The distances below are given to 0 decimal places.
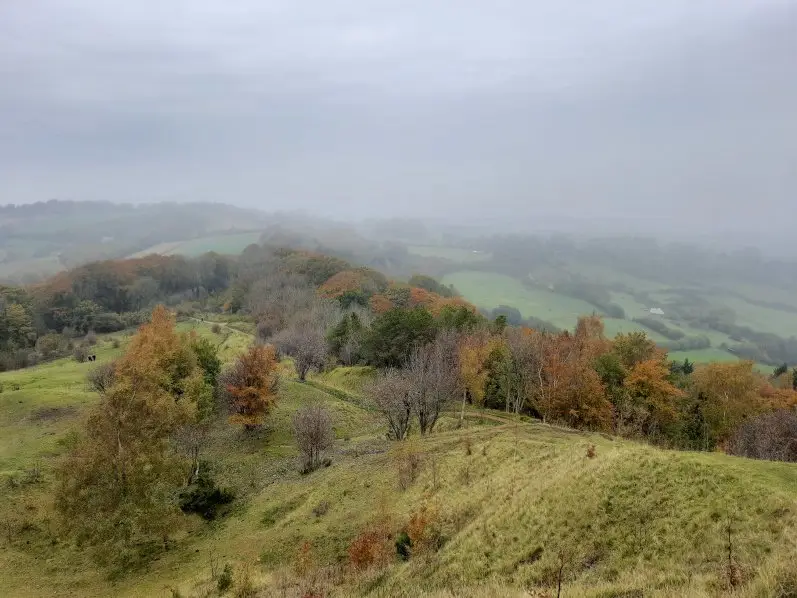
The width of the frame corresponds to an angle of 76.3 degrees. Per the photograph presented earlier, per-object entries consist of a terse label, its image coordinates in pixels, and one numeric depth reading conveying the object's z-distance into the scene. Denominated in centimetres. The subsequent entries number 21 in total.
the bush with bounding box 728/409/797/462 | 4006
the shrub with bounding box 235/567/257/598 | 1916
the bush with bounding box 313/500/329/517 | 2739
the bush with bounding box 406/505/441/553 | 2053
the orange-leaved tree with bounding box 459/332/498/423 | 4844
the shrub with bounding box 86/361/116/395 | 4844
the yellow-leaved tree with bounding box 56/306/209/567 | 2453
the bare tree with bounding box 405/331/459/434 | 4086
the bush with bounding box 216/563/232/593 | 2038
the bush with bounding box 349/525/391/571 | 2062
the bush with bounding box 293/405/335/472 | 3672
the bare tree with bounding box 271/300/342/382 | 6625
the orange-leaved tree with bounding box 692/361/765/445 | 5419
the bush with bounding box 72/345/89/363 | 7962
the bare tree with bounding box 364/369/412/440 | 4059
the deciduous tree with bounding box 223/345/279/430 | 4641
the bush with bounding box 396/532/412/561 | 2077
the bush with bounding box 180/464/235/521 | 3127
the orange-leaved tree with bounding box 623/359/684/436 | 5306
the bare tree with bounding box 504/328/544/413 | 5069
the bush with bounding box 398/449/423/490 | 2831
